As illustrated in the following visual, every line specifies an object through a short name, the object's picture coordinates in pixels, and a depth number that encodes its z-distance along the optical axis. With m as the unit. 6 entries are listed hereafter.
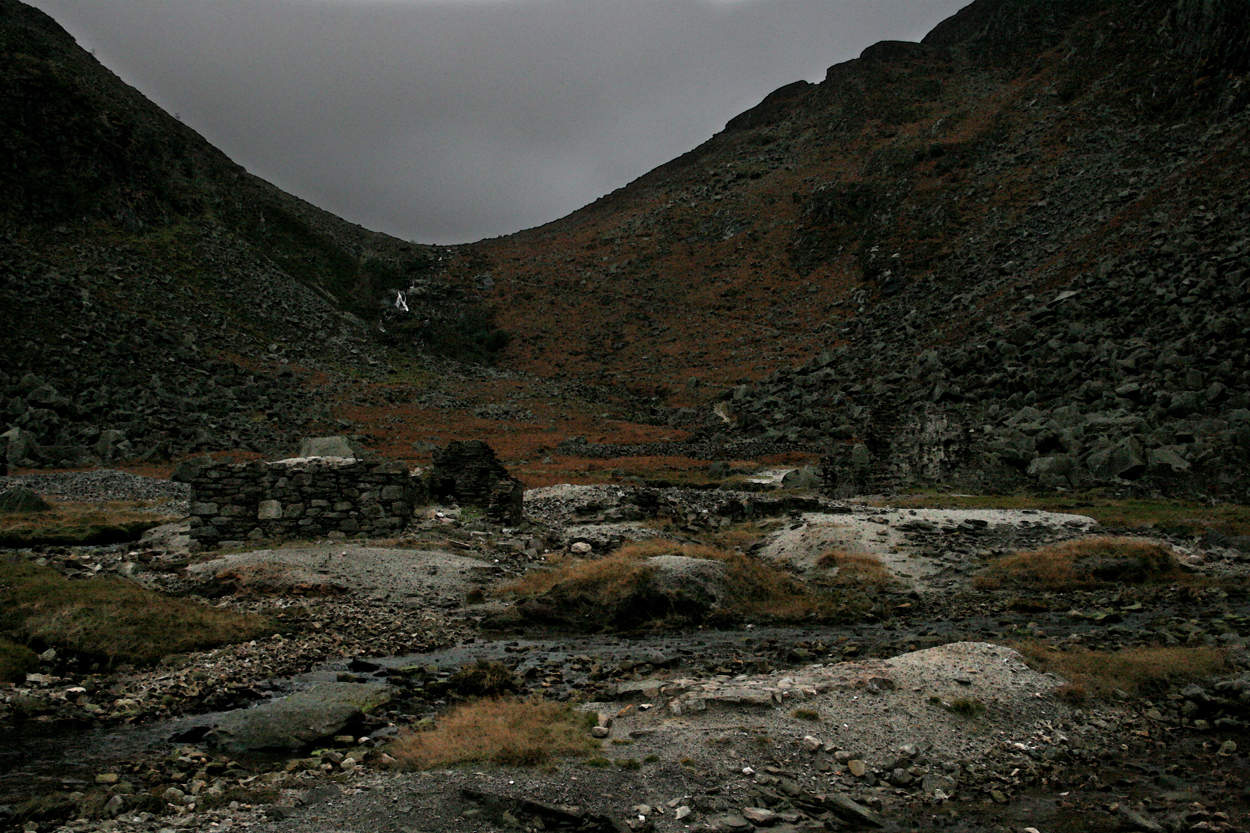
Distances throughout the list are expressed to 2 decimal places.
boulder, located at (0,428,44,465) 39.03
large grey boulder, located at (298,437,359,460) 36.70
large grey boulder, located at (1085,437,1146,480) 33.31
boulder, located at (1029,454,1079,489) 35.50
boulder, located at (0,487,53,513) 27.17
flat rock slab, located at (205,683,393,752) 10.20
